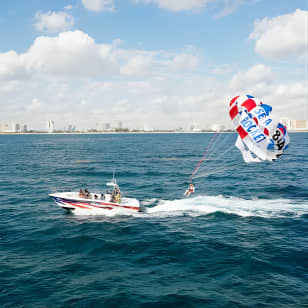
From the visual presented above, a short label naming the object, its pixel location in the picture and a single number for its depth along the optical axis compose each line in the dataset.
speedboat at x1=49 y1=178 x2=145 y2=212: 29.31
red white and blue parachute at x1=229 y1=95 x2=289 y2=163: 24.86
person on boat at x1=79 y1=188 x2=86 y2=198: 30.00
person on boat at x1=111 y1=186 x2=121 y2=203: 29.73
